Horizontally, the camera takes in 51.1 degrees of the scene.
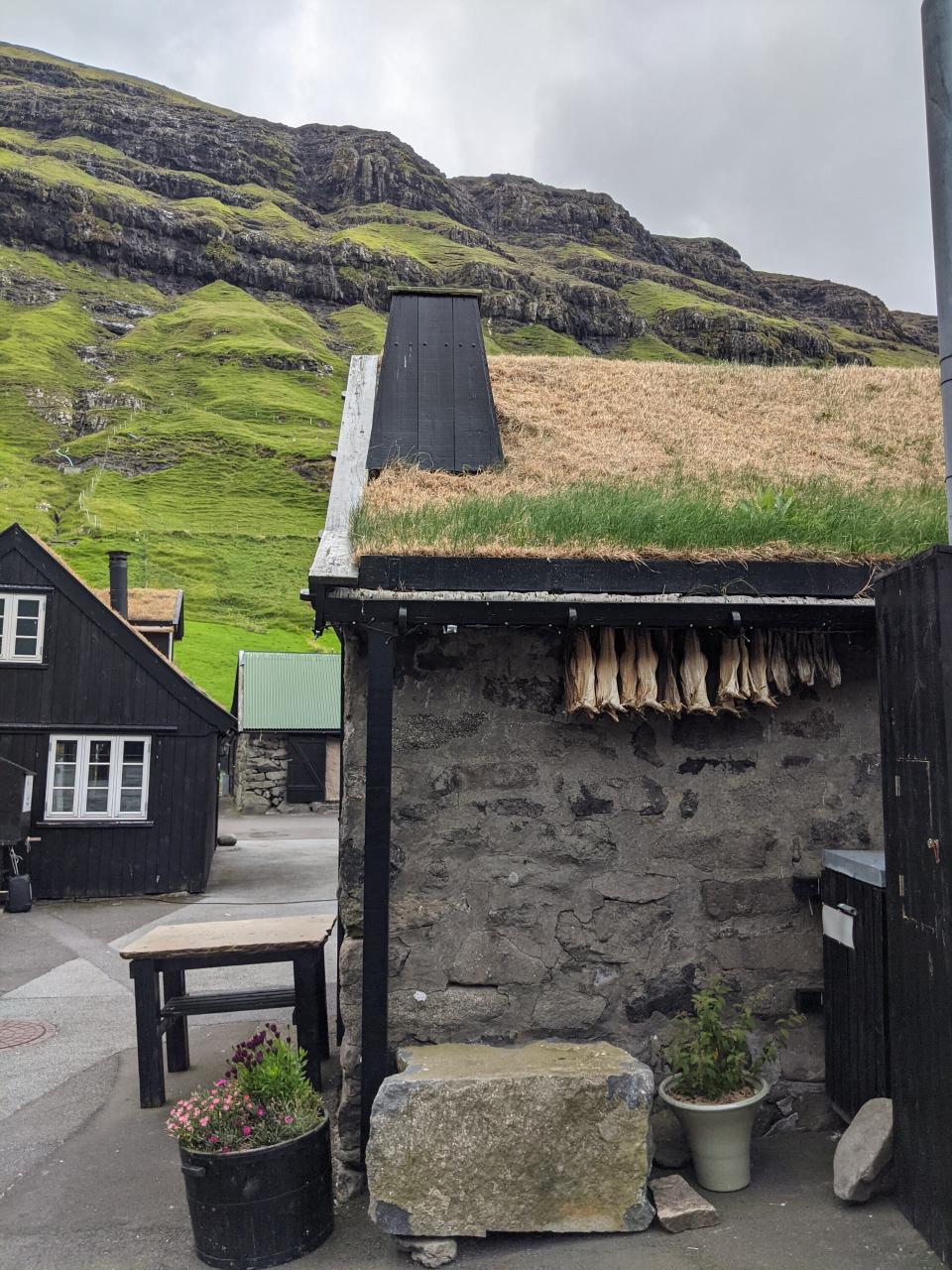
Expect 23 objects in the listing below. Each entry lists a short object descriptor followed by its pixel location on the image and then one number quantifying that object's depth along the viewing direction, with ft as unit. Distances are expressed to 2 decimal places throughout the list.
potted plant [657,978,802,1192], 15.39
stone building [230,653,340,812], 102.58
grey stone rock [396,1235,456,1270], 13.87
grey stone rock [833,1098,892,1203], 14.52
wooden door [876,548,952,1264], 13.23
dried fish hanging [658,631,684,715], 17.43
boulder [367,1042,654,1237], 13.96
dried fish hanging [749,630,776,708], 17.62
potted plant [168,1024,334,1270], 14.26
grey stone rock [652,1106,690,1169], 16.47
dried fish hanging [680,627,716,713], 17.51
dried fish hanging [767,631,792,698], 17.78
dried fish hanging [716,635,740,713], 17.53
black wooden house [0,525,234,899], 53.31
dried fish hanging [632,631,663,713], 17.33
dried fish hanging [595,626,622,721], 17.21
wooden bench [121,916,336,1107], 19.71
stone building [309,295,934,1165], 17.11
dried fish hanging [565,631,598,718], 17.25
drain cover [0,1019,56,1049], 27.20
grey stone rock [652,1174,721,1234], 14.32
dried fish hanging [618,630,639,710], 17.34
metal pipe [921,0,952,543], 13.41
